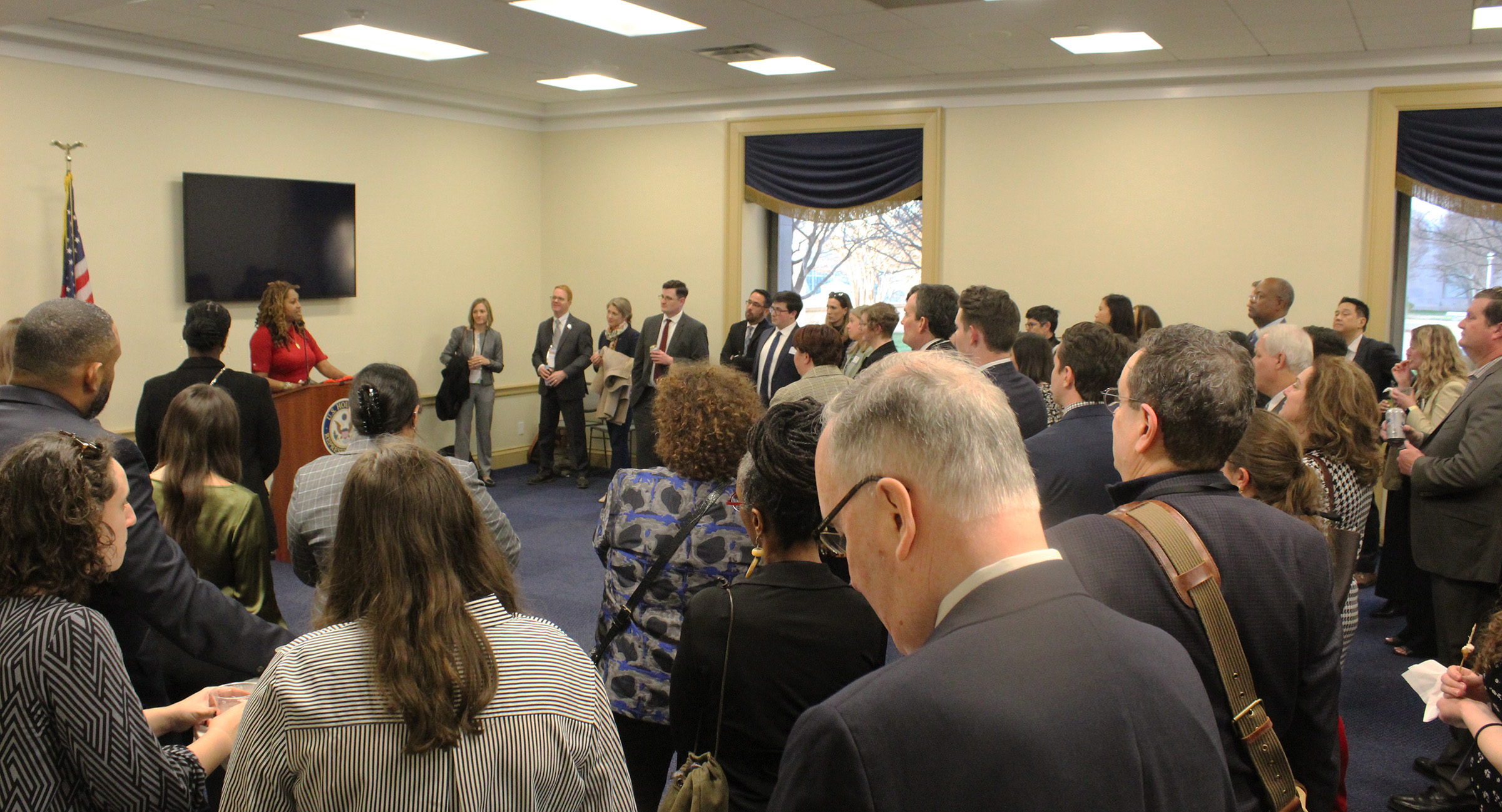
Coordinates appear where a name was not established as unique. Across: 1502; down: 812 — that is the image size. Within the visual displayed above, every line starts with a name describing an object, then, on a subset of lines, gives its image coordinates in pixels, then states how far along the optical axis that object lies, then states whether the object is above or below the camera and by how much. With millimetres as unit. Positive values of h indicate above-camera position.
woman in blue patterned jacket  2209 -479
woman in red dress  6504 -125
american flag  6035 +334
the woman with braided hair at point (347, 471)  2367 -353
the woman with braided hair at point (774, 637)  1723 -523
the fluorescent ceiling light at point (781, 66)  7035 +1778
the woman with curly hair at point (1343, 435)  3209 -345
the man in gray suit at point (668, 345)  8117 -173
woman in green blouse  2494 -450
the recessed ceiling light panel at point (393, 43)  6352 +1786
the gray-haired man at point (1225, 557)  1507 -345
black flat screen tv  6879 +594
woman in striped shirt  1226 -448
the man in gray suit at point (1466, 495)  3771 -630
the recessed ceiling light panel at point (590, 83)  7816 +1842
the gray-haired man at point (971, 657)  790 -271
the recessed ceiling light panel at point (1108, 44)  6172 +1716
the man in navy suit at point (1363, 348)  6258 -124
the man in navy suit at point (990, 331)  4082 -24
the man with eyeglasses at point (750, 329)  7969 -40
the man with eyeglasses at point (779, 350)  6945 -185
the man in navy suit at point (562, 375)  8641 -431
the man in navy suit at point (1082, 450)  2773 -338
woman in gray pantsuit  8484 -368
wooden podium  6309 -691
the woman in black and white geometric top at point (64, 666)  1438 -486
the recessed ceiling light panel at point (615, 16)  5520 +1701
